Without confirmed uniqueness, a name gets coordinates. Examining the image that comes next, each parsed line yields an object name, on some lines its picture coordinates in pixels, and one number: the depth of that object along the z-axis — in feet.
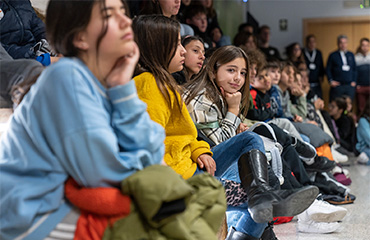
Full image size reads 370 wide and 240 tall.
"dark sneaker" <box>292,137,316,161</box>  10.26
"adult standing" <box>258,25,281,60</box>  24.39
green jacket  3.97
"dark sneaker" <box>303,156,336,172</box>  10.84
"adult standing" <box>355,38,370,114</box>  28.07
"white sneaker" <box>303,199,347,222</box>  8.59
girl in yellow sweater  6.04
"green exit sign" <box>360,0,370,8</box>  15.24
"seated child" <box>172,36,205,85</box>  9.52
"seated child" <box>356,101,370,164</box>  17.93
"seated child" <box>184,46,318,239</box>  8.16
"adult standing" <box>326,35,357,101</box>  27.04
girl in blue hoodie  4.07
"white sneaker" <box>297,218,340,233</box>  8.61
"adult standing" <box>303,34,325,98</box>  27.89
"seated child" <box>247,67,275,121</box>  11.23
